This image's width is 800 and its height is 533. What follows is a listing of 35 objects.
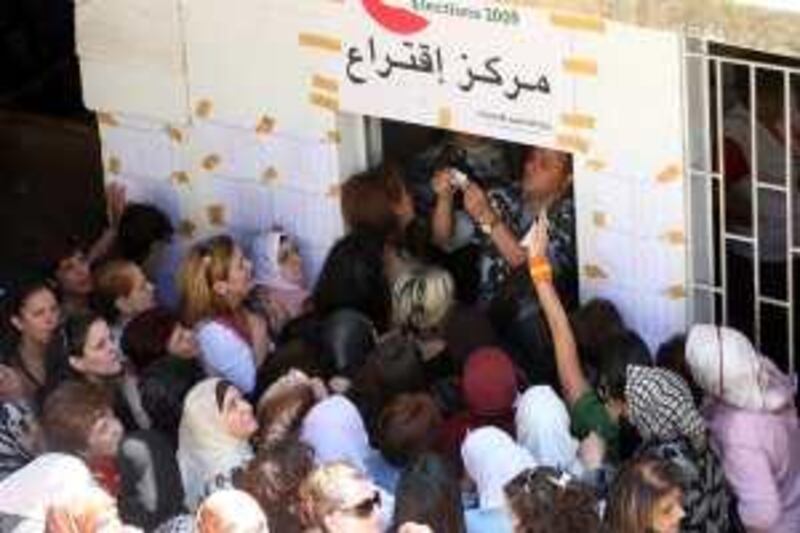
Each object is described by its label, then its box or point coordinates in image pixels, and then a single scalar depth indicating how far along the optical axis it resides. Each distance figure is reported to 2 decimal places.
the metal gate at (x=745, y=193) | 9.85
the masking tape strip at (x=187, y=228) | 11.52
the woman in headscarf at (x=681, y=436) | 8.95
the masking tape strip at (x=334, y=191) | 10.92
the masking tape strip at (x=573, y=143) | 10.09
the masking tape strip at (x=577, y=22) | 9.86
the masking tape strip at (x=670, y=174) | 9.84
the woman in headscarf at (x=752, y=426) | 9.18
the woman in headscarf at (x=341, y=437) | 9.34
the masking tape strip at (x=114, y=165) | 11.68
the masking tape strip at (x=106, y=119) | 11.61
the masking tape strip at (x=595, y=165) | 10.05
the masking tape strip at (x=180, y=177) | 11.45
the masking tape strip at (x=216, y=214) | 11.38
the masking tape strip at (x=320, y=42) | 10.66
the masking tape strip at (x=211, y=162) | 11.29
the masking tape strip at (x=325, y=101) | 10.79
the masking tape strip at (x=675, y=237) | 9.93
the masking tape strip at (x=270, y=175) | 11.12
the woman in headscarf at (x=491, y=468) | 8.91
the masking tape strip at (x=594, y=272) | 10.25
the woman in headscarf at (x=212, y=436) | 9.35
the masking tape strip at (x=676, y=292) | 10.03
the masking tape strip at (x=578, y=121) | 10.02
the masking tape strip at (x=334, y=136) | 10.84
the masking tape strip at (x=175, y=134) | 11.38
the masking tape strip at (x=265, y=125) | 11.03
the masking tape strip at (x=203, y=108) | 11.21
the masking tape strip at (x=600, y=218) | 10.14
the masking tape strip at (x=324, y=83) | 10.75
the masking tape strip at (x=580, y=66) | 9.95
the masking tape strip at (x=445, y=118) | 10.45
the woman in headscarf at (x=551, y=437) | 9.27
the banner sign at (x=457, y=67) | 10.09
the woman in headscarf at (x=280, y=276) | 10.78
